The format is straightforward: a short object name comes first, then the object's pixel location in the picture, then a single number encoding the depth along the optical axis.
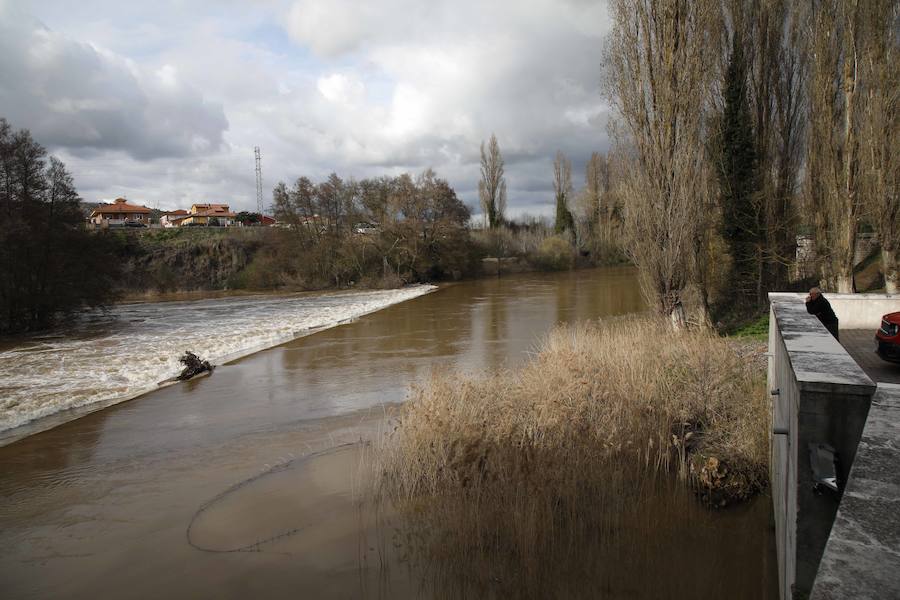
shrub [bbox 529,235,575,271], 54.47
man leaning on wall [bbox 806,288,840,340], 7.41
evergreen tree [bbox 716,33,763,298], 16.48
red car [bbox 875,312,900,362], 8.24
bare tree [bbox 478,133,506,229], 57.34
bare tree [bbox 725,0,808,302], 16.50
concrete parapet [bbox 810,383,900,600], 1.74
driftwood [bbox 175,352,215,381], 13.19
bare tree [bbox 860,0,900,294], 12.88
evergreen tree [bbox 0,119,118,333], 22.27
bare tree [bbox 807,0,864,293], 14.00
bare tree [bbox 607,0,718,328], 12.95
